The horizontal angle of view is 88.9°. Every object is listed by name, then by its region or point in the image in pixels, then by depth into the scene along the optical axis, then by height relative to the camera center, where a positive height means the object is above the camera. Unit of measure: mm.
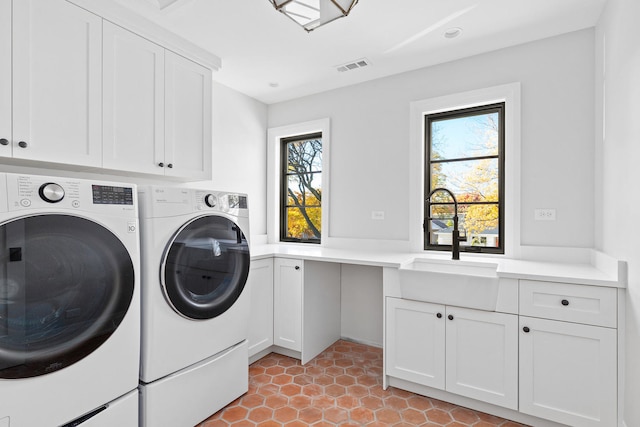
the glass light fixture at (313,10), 1451 +961
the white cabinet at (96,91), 1531 +686
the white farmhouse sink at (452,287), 1826 -430
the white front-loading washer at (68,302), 1165 -361
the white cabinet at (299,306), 2533 -743
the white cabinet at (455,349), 1819 -813
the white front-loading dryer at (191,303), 1625 -497
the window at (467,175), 2518 +315
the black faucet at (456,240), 2373 -187
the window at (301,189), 3416 +267
